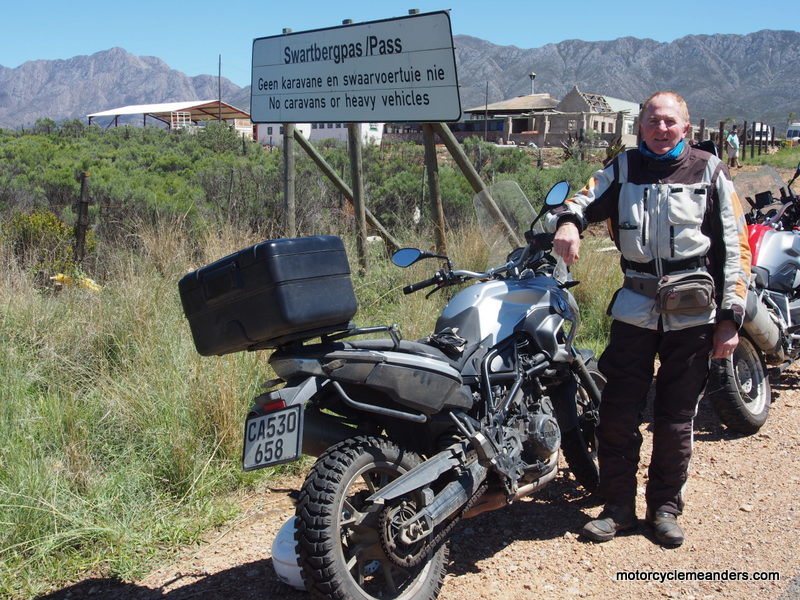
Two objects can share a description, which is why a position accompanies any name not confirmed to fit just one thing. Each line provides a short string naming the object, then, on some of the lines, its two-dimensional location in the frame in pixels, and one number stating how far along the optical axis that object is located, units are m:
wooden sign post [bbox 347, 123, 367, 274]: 7.31
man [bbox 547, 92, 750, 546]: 3.51
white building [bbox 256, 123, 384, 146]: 56.12
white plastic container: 3.13
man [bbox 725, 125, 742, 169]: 29.06
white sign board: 5.41
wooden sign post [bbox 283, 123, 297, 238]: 7.34
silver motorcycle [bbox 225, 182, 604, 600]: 2.73
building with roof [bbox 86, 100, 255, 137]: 79.12
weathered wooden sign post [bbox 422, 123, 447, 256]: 6.59
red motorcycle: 4.96
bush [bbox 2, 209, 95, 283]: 7.27
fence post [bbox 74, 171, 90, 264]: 7.75
